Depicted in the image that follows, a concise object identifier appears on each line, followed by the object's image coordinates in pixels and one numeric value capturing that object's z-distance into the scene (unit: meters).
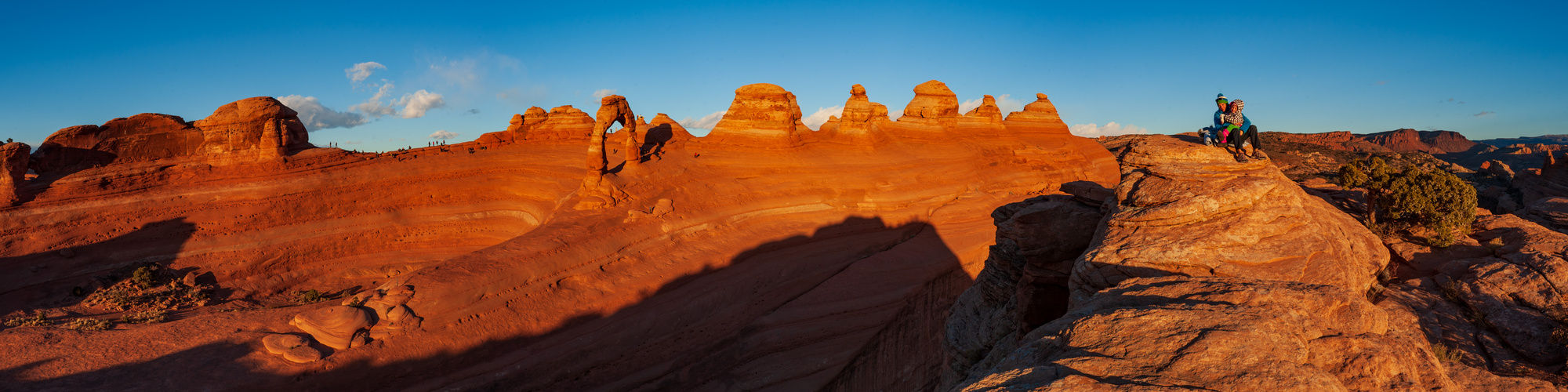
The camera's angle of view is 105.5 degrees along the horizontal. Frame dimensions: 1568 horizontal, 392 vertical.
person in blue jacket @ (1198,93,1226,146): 10.59
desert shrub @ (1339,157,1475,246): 11.79
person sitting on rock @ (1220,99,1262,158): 10.21
